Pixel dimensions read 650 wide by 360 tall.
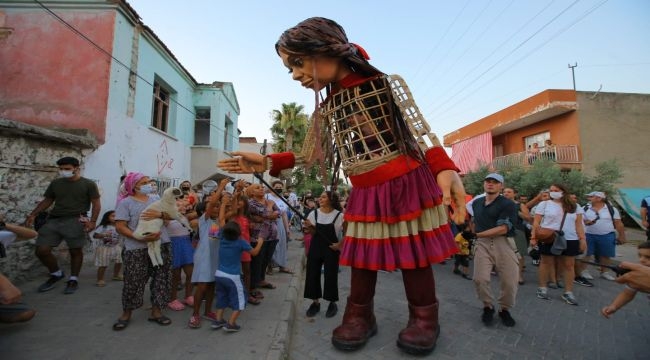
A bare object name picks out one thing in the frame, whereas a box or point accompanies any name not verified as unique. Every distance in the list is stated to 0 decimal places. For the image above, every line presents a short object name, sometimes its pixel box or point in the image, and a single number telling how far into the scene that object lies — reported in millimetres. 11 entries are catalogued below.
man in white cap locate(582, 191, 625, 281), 6027
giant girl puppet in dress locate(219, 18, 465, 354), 2295
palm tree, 24484
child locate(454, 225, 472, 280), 5992
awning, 12366
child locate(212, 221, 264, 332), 3135
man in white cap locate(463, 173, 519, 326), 3500
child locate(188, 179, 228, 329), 3284
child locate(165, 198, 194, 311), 3873
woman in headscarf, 3199
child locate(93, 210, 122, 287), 4586
